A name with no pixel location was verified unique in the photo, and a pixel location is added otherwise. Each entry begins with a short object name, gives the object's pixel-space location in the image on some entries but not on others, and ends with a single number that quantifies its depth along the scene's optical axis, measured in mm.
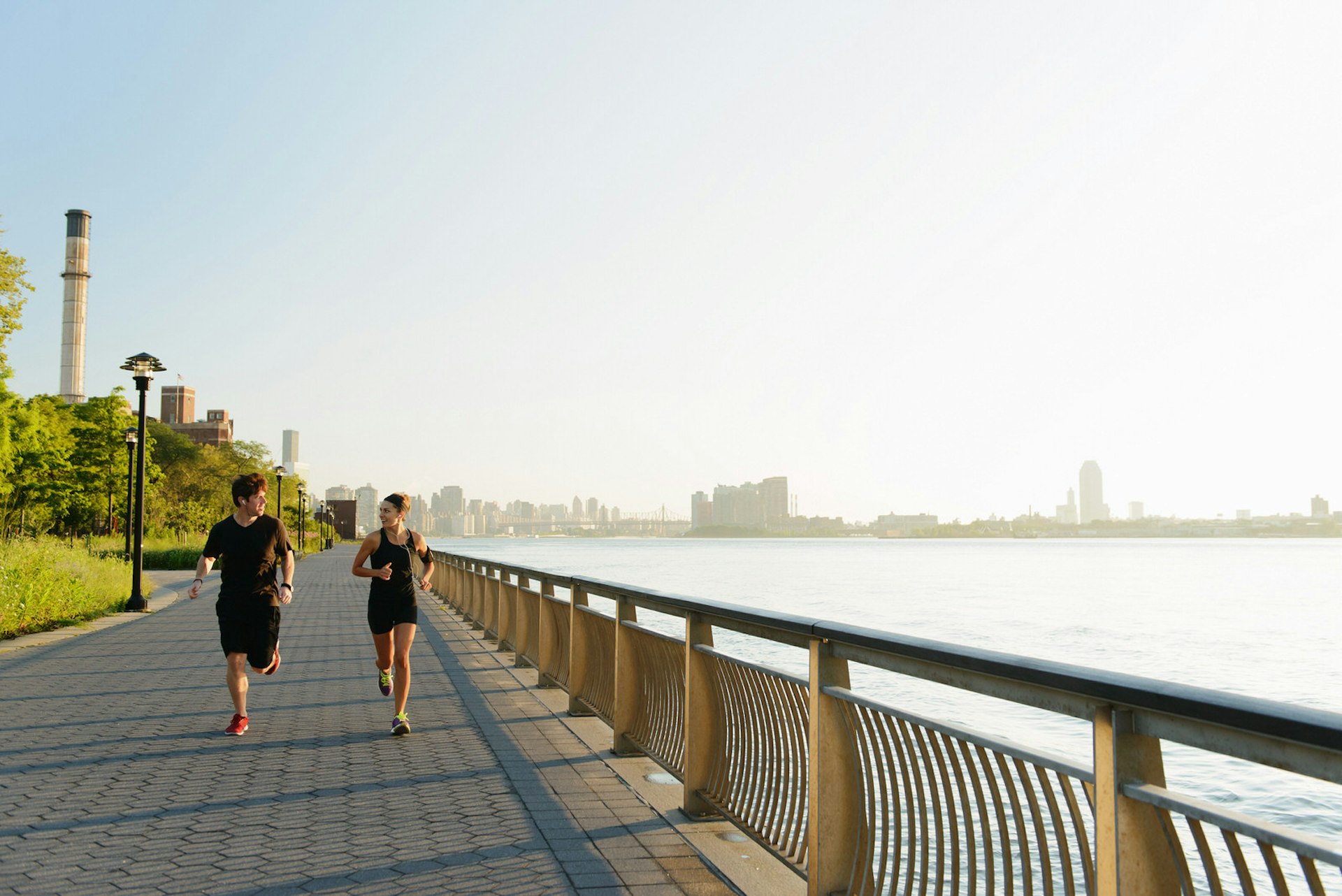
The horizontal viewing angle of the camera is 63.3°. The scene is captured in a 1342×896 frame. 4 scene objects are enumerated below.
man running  7965
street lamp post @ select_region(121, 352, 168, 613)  21422
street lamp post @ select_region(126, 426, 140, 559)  29391
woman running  8438
